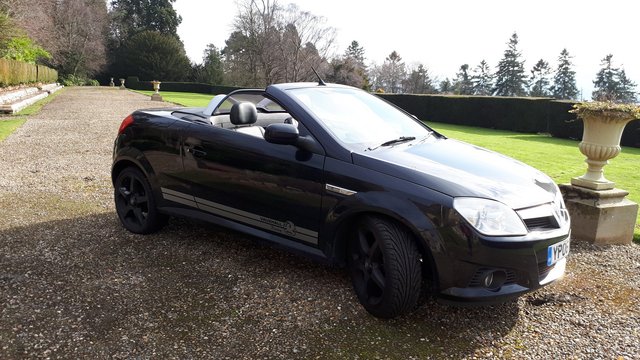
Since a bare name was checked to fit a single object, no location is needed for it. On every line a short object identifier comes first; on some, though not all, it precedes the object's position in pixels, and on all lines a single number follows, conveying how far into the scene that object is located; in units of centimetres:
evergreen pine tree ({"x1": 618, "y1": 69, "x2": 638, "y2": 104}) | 5881
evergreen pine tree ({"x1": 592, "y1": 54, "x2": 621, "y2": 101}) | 5841
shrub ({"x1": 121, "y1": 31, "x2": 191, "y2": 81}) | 6347
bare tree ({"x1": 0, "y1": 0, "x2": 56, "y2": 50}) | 2572
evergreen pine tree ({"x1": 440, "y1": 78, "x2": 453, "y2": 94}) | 8144
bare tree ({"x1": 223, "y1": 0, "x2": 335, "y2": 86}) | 4972
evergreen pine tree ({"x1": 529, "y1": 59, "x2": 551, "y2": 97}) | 7025
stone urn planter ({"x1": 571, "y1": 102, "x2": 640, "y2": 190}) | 500
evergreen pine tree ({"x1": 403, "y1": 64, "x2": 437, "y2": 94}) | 7244
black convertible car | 295
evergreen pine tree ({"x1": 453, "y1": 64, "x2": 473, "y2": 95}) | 8144
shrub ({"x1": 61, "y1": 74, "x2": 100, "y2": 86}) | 5511
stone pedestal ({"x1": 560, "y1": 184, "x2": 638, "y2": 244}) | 514
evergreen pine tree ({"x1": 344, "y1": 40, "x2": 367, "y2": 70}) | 9319
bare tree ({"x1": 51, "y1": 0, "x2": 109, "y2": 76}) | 5728
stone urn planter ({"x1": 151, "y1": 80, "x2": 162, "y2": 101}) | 2797
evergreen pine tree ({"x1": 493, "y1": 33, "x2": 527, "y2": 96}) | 7062
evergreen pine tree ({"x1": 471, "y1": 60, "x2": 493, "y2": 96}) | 7962
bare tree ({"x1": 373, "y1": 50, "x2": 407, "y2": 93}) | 7675
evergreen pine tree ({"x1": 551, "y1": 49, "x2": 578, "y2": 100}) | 6894
